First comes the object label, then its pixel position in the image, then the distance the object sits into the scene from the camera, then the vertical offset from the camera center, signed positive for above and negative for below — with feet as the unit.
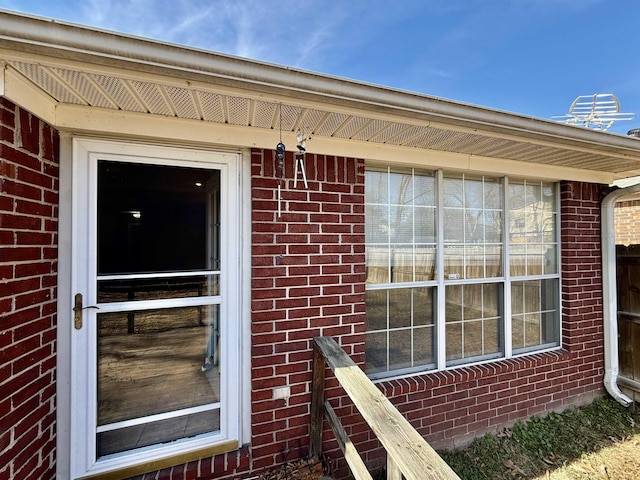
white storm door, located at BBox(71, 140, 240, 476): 5.82 -1.19
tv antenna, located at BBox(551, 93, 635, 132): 11.98 +5.27
